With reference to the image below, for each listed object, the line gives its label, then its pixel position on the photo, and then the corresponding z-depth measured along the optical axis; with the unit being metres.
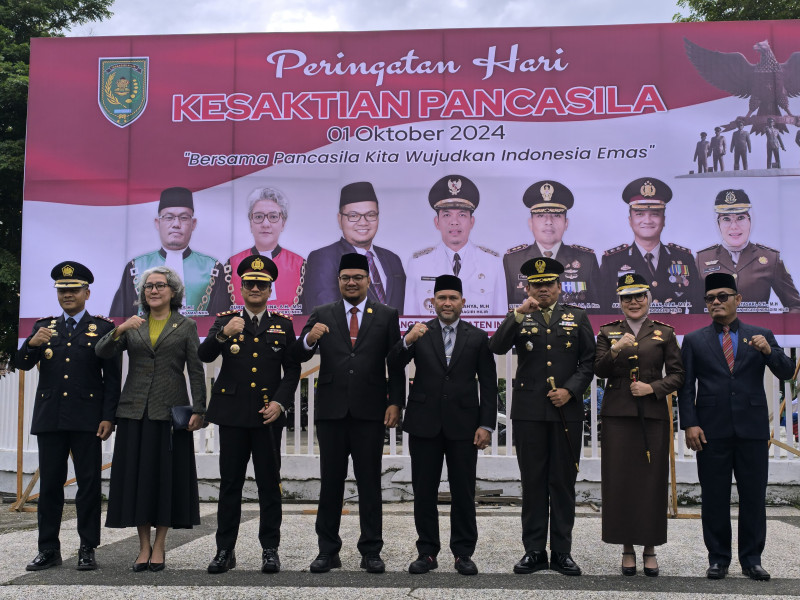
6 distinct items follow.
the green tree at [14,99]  13.61
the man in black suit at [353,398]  4.59
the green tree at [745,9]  15.95
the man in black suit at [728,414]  4.50
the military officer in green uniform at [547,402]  4.54
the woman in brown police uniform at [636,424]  4.48
